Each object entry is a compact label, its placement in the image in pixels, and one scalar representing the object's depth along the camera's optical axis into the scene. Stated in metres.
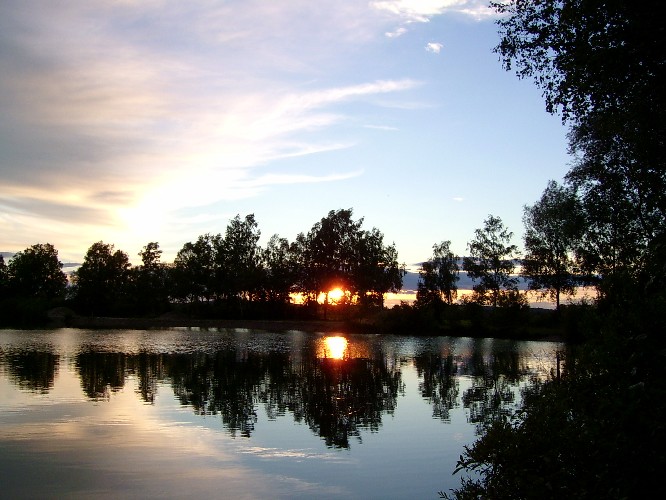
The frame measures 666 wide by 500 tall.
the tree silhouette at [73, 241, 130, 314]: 132.00
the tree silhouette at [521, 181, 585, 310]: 81.94
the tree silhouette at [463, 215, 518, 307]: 99.81
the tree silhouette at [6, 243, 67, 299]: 161.38
